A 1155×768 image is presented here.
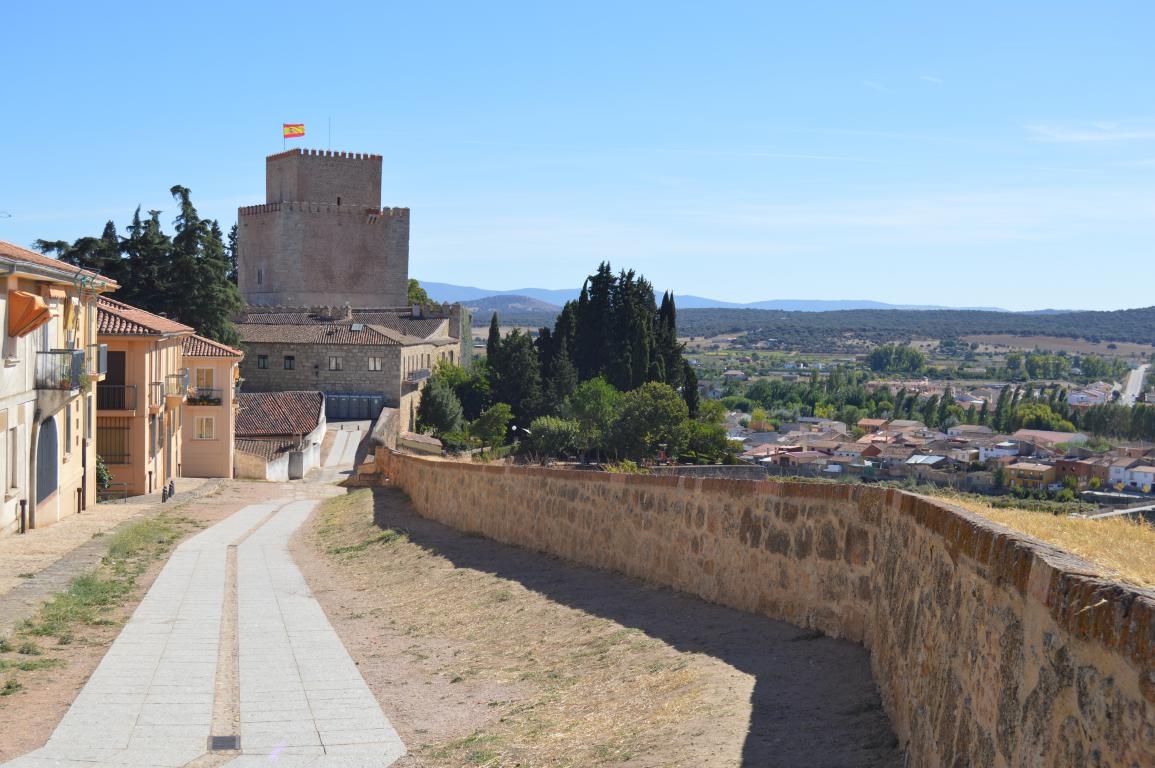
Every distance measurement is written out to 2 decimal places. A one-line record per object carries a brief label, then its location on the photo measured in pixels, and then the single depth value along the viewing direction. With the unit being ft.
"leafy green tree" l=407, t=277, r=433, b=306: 293.43
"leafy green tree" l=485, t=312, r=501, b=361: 218.18
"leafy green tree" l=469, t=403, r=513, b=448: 184.44
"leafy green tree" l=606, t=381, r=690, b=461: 177.17
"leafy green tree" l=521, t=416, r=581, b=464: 182.19
